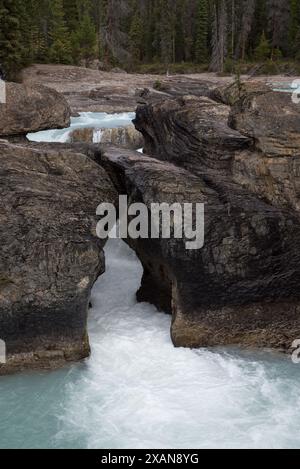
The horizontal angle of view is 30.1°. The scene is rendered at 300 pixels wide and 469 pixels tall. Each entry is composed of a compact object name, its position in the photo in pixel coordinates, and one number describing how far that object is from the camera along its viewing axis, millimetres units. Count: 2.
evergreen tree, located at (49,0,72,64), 52094
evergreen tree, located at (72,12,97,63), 56084
